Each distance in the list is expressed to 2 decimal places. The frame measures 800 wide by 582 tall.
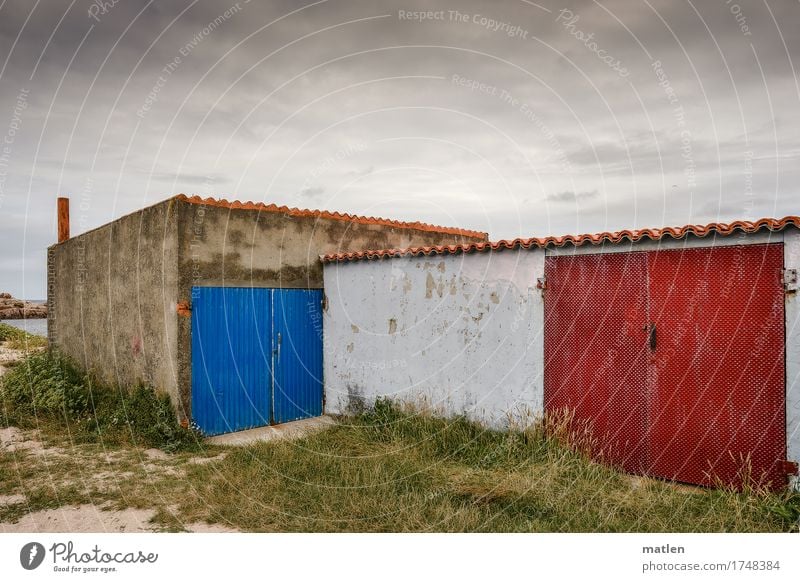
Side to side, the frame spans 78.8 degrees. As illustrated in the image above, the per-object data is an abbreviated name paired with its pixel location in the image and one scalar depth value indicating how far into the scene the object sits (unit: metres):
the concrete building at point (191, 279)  7.75
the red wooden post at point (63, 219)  12.02
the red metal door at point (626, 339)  5.02
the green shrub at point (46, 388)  8.90
